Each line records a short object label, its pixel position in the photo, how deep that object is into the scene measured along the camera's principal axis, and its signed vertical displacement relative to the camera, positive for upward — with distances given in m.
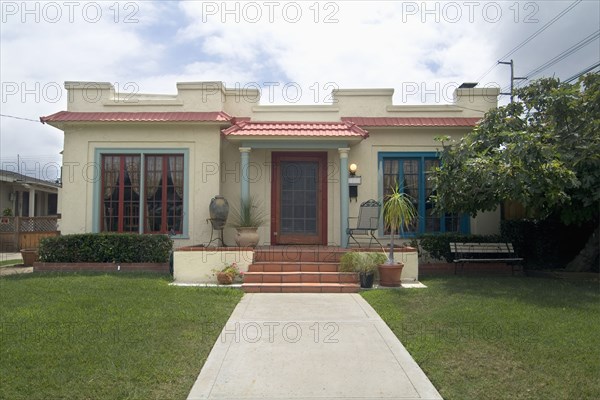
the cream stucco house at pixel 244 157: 11.63 +1.46
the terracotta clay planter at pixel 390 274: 9.36 -1.08
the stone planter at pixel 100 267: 10.83 -1.11
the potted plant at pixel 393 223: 9.38 -0.12
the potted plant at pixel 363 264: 9.23 -0.89
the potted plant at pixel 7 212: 22.44 +0.19
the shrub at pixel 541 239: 11.76 -0.52
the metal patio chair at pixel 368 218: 10.69 -0.02
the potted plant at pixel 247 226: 10.66 -0.21
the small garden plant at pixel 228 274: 9.48 -1.10
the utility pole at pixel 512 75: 26.98 +7.92
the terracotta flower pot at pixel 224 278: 9.48 -1.18
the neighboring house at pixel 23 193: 23.23 +1.20
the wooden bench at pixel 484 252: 11.05 -0.78
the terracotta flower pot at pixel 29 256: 12.70 -1.03
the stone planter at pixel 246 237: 10.64 -0.44
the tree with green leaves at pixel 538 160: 8.71 +1.06
